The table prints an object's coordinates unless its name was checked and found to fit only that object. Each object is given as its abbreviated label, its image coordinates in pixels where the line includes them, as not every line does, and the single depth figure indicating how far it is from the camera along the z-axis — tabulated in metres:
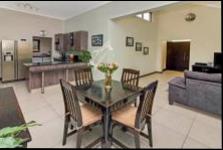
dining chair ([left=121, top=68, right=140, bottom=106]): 2.94
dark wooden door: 9.20
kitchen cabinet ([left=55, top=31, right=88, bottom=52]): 6.11
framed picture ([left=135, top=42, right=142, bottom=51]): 6.76
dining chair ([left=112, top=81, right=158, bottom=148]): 1.88
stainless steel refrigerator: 5.79
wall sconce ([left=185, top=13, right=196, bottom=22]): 6.80
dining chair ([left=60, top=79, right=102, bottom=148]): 1.92
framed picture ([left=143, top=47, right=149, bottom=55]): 7.28
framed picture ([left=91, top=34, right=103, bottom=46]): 5.61
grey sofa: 3.05
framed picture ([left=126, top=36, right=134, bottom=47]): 6.18
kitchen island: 4.71
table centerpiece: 2.52
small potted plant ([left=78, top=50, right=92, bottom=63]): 5.67
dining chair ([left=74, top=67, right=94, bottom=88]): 3.09
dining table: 2.13
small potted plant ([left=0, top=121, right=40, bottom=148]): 0.81
